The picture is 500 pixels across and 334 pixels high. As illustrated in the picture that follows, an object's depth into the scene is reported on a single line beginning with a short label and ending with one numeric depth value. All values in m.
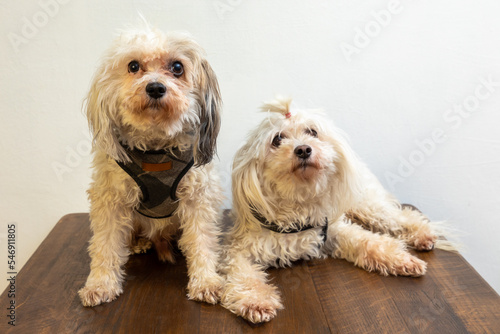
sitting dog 1.19
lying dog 1.32
